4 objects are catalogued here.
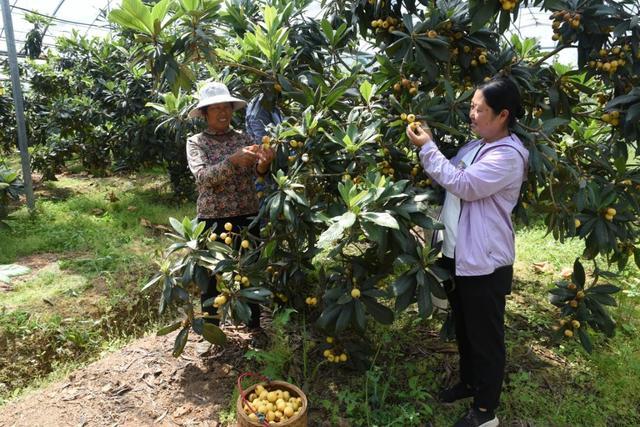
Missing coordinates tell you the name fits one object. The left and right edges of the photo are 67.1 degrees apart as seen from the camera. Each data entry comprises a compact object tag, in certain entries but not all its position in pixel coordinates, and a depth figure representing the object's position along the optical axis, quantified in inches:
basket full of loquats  79.0
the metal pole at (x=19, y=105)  216.8
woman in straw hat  101.4
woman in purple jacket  73.9
